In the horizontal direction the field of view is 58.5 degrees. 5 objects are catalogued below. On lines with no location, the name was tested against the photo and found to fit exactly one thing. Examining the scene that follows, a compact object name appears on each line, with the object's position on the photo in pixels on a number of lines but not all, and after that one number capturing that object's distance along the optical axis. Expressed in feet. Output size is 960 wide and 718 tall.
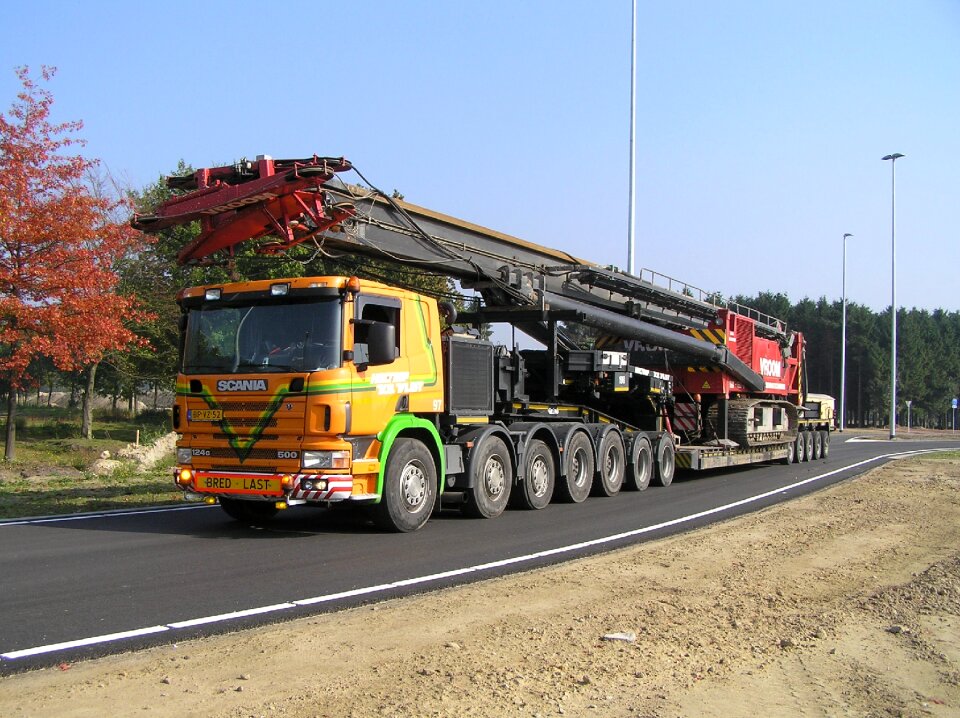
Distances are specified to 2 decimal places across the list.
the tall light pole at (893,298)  173.60
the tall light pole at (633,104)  93.20
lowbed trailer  30.86
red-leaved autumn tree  58.75
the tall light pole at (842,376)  189.67
